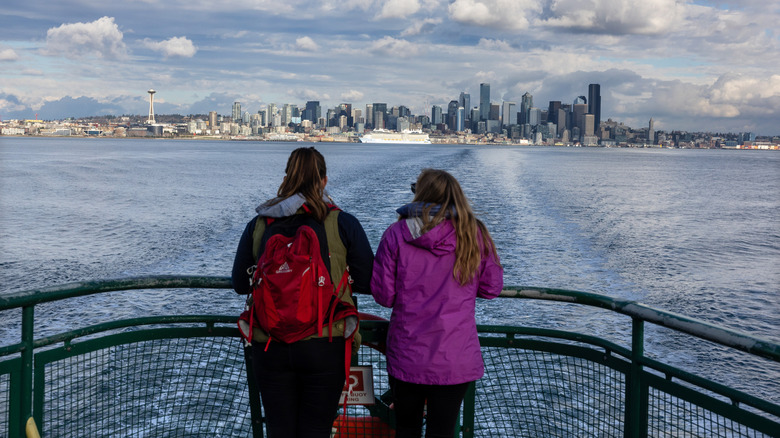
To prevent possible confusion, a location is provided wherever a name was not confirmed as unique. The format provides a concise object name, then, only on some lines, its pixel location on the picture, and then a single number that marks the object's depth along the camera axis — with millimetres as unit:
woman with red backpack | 3262
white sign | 3854
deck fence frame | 3041
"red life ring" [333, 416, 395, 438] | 3998
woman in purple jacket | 3402
